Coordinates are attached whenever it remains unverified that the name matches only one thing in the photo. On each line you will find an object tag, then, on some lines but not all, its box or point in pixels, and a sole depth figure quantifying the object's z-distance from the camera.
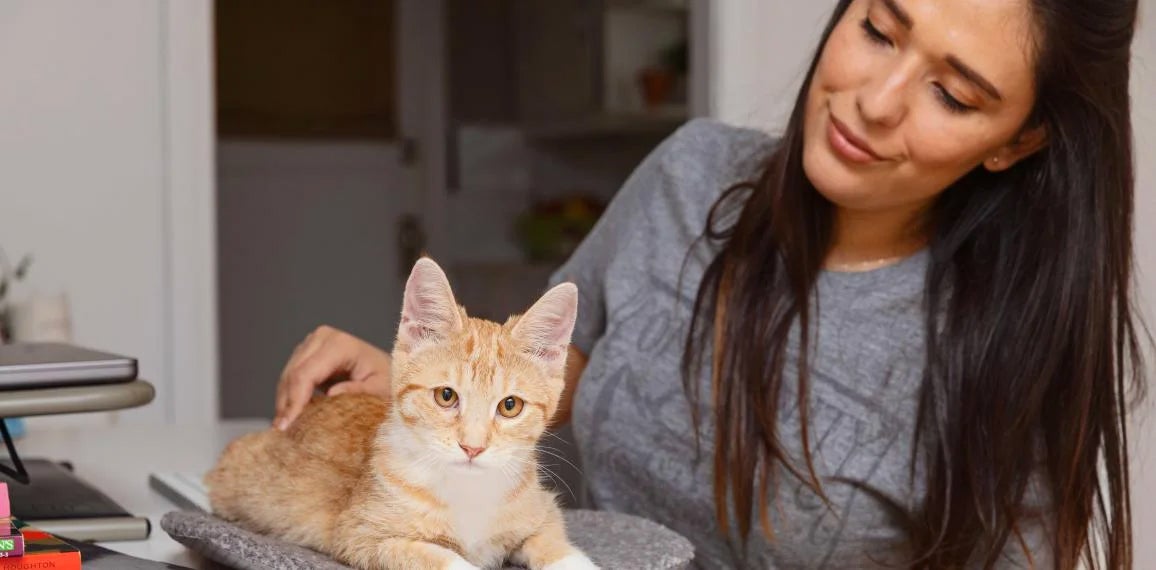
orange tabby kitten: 0.88
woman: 1.30
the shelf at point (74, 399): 1.08
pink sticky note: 0.87
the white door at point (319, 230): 4.61
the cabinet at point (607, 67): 4.14
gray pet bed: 0.90
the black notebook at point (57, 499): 1.22
